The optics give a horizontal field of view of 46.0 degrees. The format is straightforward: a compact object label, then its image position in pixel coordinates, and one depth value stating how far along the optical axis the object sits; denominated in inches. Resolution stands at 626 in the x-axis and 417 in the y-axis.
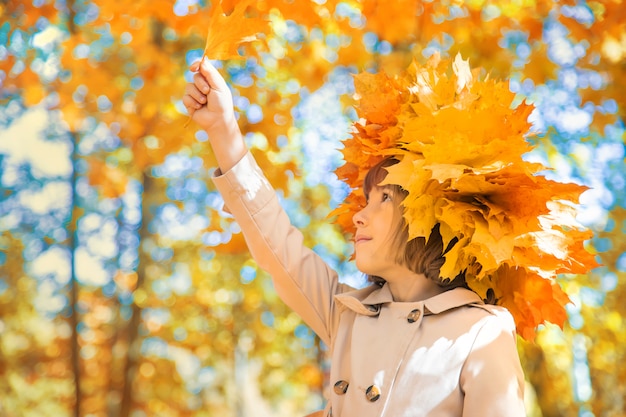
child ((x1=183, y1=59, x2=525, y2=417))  60.1
